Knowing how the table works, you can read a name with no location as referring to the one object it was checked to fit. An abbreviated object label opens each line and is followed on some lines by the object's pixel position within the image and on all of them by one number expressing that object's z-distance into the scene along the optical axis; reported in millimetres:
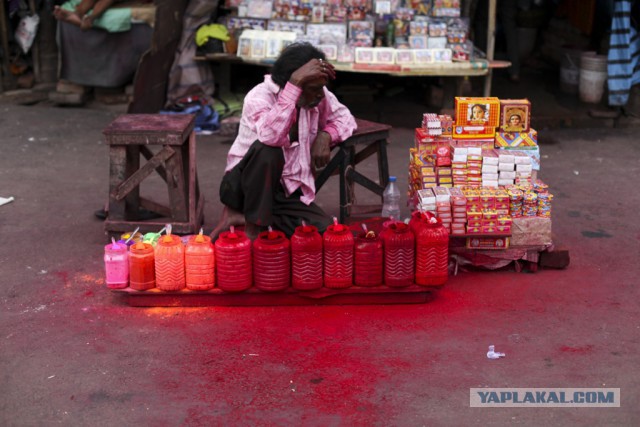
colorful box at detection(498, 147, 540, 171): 5422
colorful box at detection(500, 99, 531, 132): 5430
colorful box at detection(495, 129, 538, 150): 5449
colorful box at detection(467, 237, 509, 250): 5352
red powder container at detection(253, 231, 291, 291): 4836
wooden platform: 4965
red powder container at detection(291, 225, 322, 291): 4852
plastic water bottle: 6109
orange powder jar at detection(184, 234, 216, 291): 4859
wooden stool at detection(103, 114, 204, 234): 5773
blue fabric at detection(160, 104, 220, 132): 9156
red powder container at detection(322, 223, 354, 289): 4871
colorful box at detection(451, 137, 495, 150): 5457
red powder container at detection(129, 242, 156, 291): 4871
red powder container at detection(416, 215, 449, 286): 4906
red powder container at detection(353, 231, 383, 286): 4895
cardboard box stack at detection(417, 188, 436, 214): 5238
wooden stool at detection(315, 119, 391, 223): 5711
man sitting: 5035
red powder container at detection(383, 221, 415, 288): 4887
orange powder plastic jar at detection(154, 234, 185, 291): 4855
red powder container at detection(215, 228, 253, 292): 4820
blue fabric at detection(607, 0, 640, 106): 9297
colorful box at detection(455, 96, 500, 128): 5418
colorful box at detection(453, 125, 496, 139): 5457
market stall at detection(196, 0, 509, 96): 8836
